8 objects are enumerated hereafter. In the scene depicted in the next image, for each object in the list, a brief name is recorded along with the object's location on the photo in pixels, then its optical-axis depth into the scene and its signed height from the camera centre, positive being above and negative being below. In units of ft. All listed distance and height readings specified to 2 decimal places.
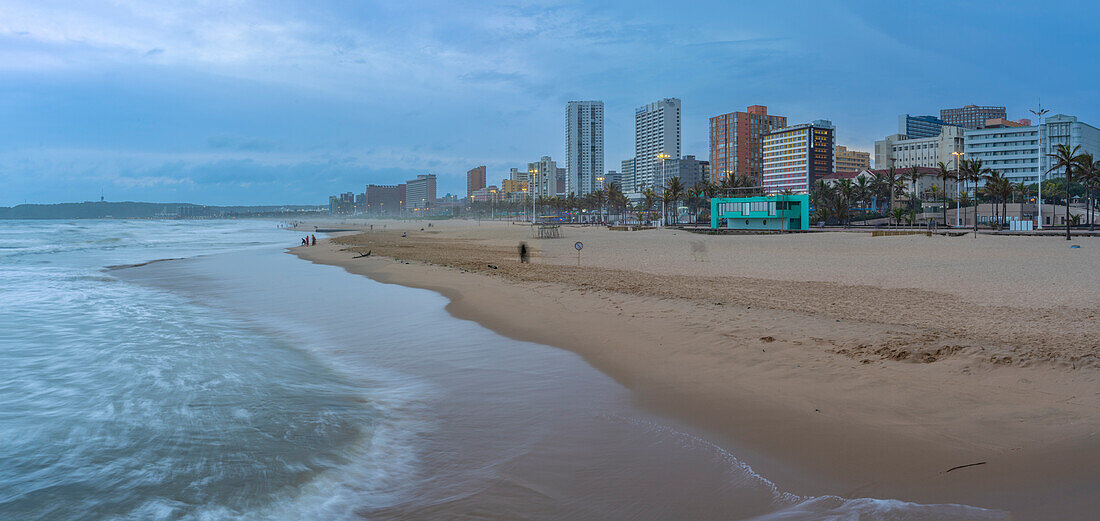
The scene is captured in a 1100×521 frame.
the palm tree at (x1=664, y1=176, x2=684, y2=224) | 310.86 +28.38
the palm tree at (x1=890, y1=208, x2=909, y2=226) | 239.91 +10.40
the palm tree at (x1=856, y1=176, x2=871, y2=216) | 320.91 +28.36
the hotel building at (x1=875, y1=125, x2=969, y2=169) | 543.80 +92.23
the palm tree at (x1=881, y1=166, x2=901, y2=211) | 279.28 +29.24
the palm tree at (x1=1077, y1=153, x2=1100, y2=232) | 175.13 +21.19
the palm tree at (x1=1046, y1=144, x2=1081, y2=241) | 170.54 +23.75
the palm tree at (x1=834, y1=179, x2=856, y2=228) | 267.55 +18.28
